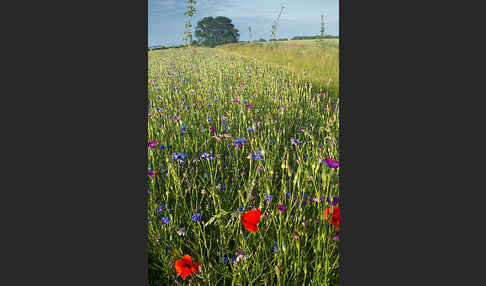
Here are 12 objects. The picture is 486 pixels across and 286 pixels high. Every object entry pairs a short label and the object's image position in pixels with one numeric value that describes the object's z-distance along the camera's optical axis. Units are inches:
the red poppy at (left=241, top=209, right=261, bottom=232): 54.1
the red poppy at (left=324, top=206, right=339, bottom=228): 59.1
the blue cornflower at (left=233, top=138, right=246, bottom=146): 75.5
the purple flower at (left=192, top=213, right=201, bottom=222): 60.9
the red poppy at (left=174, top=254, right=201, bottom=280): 55.9
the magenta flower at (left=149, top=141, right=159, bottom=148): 70.4
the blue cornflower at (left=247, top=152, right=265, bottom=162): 71.5
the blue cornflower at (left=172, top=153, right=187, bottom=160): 73.4
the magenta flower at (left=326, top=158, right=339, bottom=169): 61.9
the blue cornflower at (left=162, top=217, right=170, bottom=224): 62.0
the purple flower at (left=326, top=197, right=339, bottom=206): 61.1
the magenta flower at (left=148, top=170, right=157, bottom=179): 66.1
